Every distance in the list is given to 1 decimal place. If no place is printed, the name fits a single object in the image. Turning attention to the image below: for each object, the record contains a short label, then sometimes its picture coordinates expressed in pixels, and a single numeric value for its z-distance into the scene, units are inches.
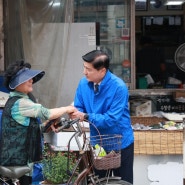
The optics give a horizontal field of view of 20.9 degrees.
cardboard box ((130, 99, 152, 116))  331.9
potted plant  261.7
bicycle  185.5
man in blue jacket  196.1
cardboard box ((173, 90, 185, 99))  336.8
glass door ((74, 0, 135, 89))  336.5
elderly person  186.7
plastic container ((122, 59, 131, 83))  340.6
